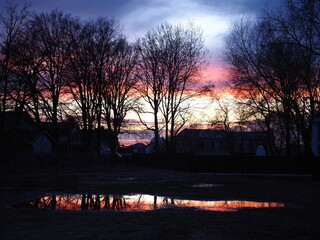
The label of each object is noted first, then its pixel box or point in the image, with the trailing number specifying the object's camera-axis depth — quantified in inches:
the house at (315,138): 1449.6
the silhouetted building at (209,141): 3937.0
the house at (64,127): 1894.2
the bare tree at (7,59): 1321.4
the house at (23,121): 1840.6
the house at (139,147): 4573.6
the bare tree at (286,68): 991.6
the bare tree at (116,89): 1908.2
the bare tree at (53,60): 1668.3
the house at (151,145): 3713.1
